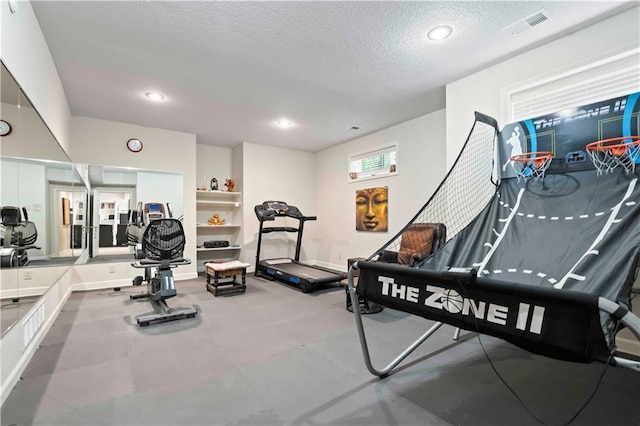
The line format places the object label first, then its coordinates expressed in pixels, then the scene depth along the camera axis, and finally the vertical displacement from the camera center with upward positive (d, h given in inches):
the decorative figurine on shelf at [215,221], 266.4 -6.0
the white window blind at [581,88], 101.3 +47.7
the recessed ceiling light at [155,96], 169.2 +68.3
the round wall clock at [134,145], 219.8 +51.8
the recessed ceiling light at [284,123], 216.7 +67.8
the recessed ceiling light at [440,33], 110.3 +68.9
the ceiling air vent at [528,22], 102.7 +68.9
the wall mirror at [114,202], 207.8 +8.7
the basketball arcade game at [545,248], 49.4 -9.1
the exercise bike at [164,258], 145.6 -22.8
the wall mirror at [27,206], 80.1 +3.0
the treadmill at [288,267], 197.8 -41.8
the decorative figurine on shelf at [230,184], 276.5 +28.1
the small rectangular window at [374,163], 229.9 +42.5
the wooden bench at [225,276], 185.3 -39.6
